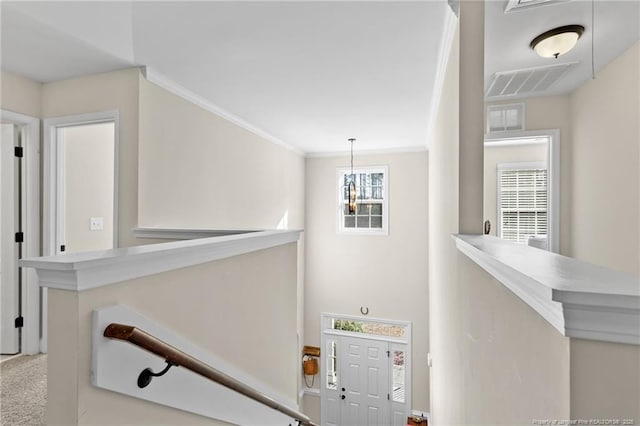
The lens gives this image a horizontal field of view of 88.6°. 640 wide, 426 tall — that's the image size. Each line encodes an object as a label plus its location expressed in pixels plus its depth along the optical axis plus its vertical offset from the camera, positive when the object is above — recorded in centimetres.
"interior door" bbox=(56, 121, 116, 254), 344 +24
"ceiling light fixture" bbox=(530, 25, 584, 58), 222 +120
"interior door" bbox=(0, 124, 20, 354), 290 -11
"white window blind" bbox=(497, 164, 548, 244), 450 +17
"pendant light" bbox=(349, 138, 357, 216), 525 +23
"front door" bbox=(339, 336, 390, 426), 595 -315
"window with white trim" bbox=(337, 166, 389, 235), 630 +24
